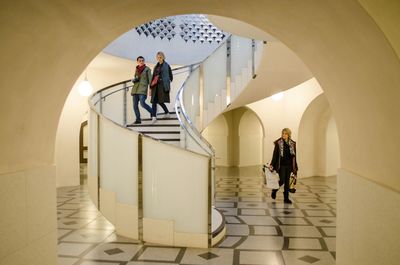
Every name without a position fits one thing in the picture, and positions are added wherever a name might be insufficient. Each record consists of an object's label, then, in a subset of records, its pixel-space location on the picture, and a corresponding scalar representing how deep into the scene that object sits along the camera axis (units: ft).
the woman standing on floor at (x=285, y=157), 26.81
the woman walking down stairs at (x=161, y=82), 28.96
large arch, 6.13
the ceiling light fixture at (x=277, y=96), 41.39
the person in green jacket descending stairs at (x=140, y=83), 28.43
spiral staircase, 17.11
